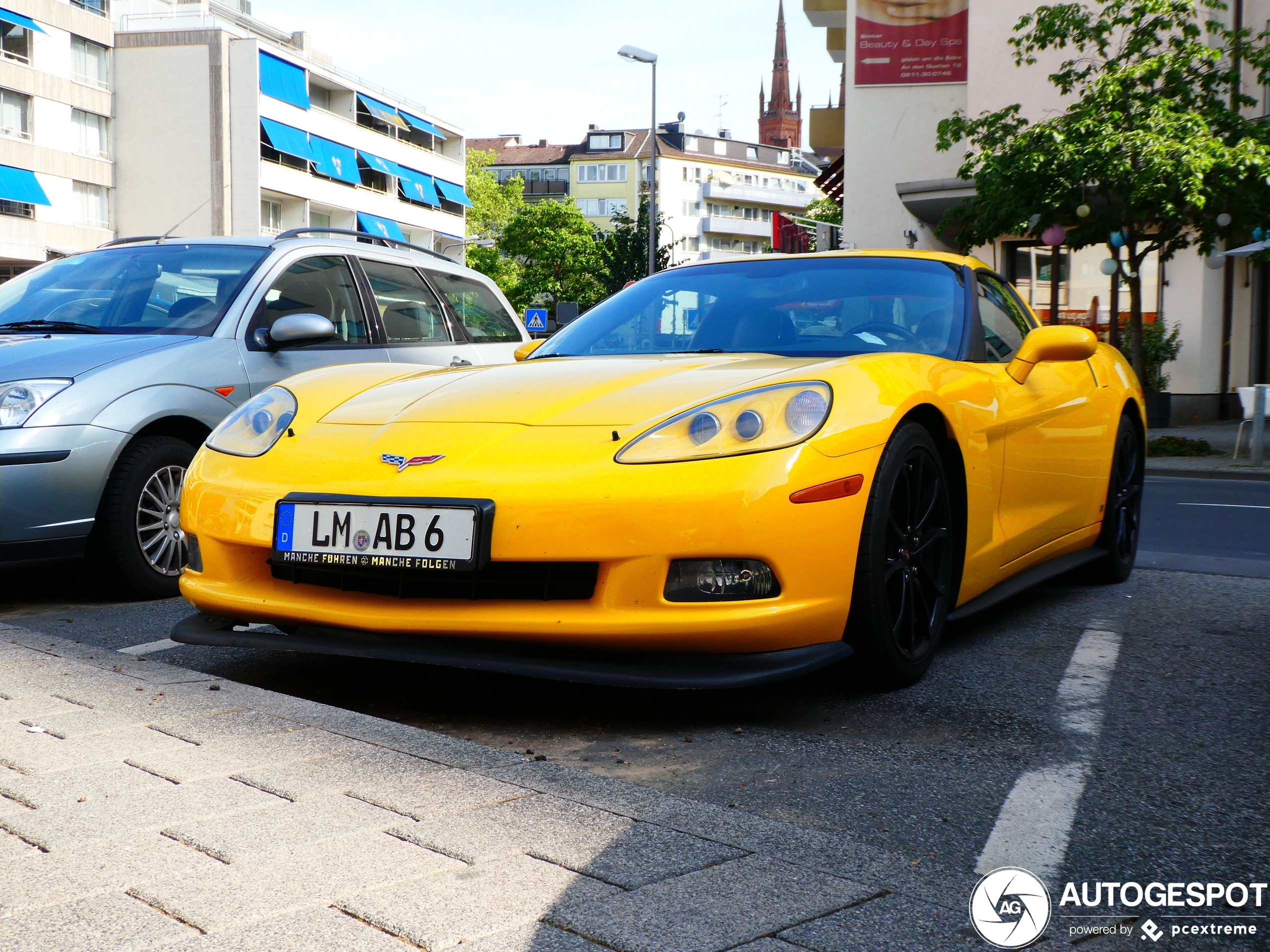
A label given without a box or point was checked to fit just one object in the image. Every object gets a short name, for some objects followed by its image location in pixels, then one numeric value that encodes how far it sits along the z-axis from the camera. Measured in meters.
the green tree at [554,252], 75.44
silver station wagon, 4.51
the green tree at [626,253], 36.56
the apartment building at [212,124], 49.56
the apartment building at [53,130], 42.66
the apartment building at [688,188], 109.00
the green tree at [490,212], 77.50
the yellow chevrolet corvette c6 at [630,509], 2.96
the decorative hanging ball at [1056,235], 18.72
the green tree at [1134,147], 14.75
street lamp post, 31.45
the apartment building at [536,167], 111.31
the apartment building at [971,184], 21.09
